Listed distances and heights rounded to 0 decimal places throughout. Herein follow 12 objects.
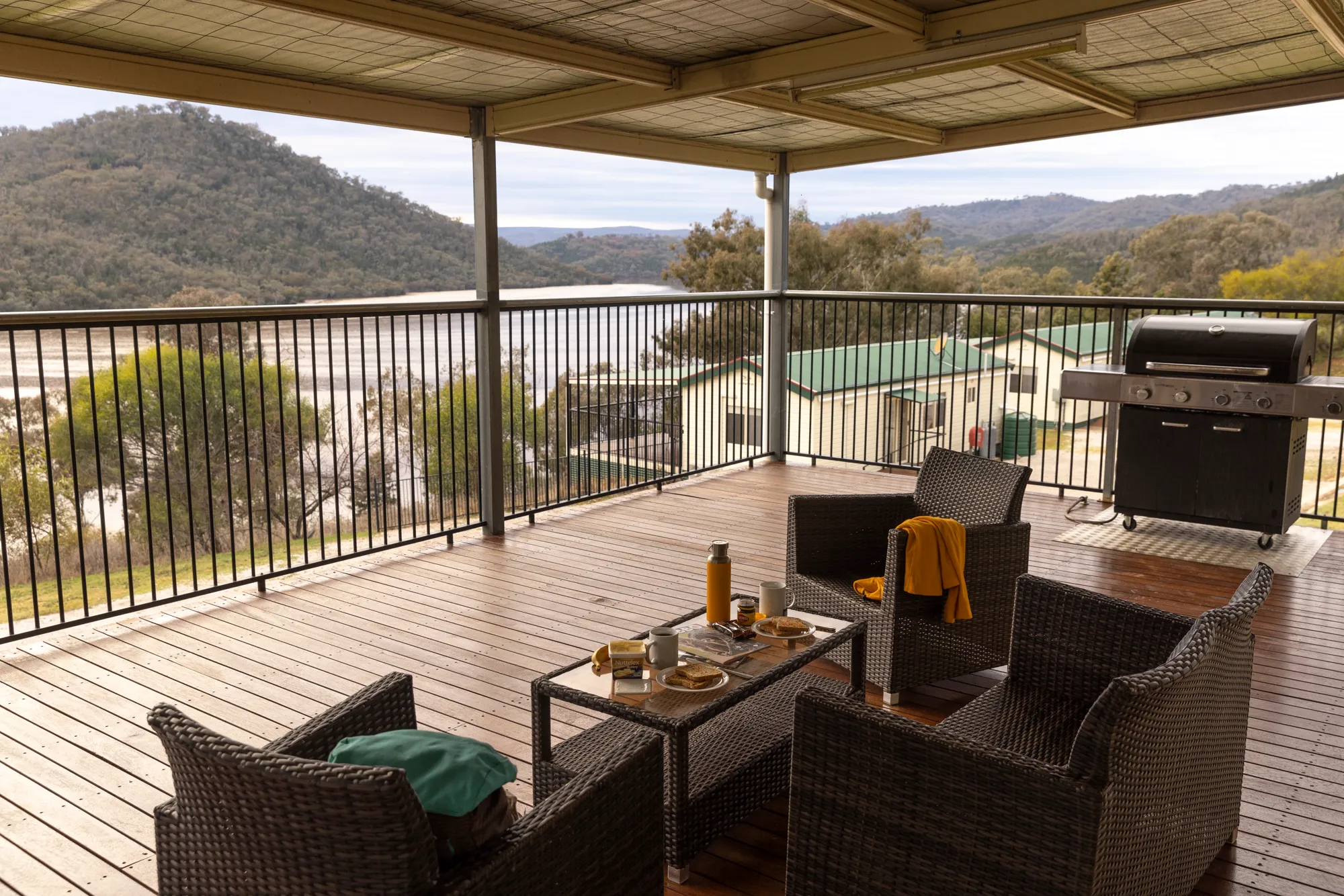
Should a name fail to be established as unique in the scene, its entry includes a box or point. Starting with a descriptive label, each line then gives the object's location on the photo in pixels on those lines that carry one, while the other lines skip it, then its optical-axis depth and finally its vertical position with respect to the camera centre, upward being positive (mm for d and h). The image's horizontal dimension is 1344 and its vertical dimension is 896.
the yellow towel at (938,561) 3186 -807
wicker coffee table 2305 -1162
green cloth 1484 -694
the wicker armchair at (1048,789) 1711 -914
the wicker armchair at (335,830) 1354 -796
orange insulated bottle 2887 -799
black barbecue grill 4844 -513
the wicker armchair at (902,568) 3275 -905
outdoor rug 4973 -1230
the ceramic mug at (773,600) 2980 -871
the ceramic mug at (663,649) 2545 -874
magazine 2670 -923
